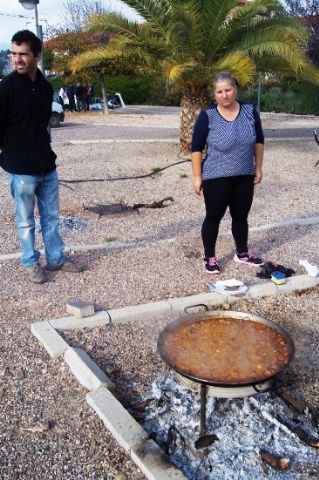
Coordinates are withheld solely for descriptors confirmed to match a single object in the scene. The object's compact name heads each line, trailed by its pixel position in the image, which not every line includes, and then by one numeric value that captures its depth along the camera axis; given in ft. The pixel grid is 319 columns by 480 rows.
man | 13.73
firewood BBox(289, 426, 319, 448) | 9.22
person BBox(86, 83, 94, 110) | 91.48
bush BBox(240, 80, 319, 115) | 81.71
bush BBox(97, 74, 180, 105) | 105.29
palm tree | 31.96
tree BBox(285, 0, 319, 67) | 81.97
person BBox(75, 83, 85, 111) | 89.97
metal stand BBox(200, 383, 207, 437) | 9.18
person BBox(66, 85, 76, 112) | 90.22
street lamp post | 39.29
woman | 14.64
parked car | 63.12
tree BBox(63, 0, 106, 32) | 112.98
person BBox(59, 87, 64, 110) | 83.08
